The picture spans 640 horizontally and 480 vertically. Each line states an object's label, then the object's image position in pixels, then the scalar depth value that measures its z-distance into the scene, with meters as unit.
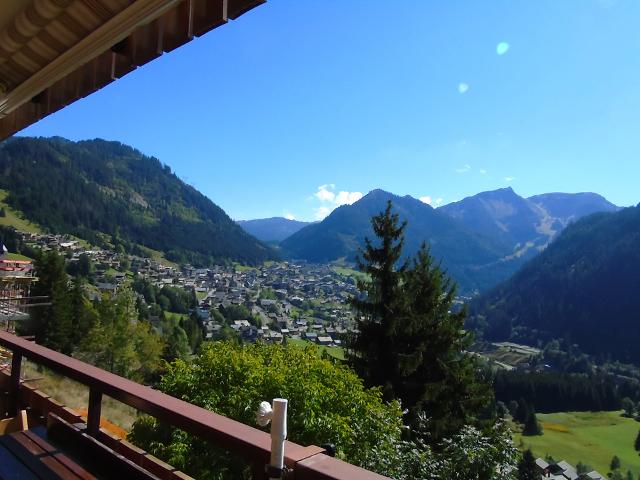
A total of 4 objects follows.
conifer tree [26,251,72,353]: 26.70
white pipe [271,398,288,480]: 1.22
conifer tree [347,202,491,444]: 14.59
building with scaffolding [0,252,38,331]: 16.42
